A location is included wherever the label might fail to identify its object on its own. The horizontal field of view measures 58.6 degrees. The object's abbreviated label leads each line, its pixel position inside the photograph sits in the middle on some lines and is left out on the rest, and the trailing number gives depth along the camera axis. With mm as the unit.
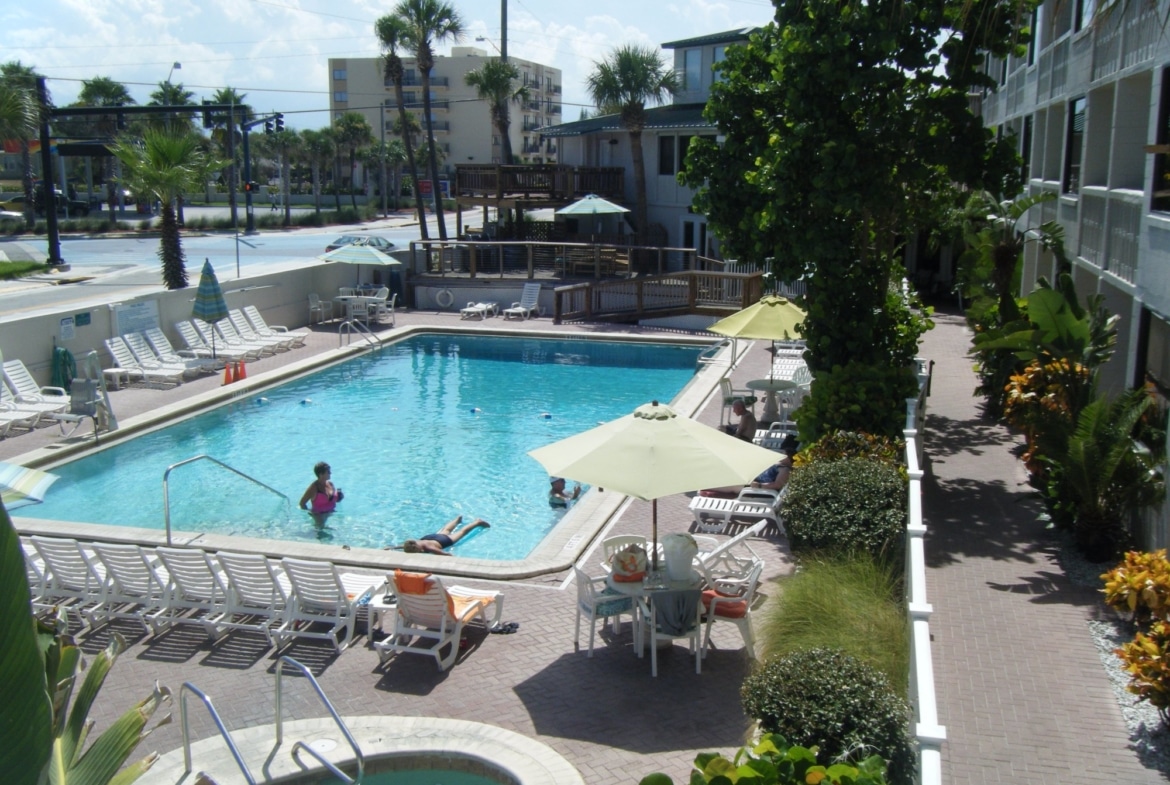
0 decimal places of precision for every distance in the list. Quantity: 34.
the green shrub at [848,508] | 9922
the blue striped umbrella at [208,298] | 22219
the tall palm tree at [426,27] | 42844
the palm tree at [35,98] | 41406
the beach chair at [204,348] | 23156
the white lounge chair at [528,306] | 29828
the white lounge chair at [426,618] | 9086
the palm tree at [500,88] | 47156
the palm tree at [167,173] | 25984
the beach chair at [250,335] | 24797
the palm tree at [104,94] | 86438
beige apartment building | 103750
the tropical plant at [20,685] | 2494
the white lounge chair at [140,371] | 21219
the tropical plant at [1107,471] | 10531
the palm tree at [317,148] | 88375
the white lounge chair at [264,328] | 25469
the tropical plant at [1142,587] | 7805
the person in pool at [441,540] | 12305
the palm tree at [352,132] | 89188
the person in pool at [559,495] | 15188
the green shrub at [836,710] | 5898
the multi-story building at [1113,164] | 12547
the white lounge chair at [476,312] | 29891
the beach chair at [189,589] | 9875
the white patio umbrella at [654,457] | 8922
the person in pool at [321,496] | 14625
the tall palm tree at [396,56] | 43781
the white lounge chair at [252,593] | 9695
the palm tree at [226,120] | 43688
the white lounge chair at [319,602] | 9461
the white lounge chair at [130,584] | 10031
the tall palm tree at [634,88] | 37500
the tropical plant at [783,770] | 4883
